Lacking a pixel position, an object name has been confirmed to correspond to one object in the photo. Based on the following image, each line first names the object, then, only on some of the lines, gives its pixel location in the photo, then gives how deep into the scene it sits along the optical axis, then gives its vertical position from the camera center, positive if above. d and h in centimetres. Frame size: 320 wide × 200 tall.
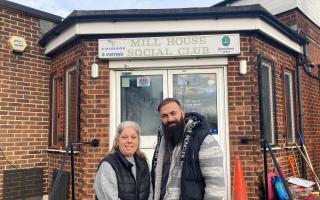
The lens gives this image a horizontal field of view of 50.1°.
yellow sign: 623 +153
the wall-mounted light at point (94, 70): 561 +90
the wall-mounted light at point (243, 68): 548 +89
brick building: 548 +78
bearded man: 243 -26
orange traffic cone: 505 -91
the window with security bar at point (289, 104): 693 +39
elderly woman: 250 -34
